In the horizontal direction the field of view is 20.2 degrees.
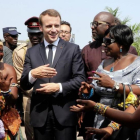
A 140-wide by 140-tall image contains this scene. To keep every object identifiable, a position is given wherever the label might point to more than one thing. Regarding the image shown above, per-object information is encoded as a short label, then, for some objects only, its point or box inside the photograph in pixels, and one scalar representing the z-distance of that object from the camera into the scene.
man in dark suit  4.95
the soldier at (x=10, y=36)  8.00
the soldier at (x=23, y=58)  6.30
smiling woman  4.45
